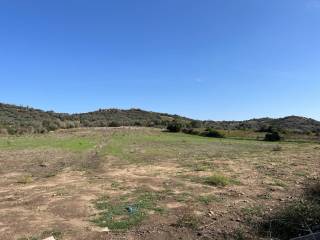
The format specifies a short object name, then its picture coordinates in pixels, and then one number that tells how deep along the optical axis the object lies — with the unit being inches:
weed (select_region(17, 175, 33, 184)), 267.1
